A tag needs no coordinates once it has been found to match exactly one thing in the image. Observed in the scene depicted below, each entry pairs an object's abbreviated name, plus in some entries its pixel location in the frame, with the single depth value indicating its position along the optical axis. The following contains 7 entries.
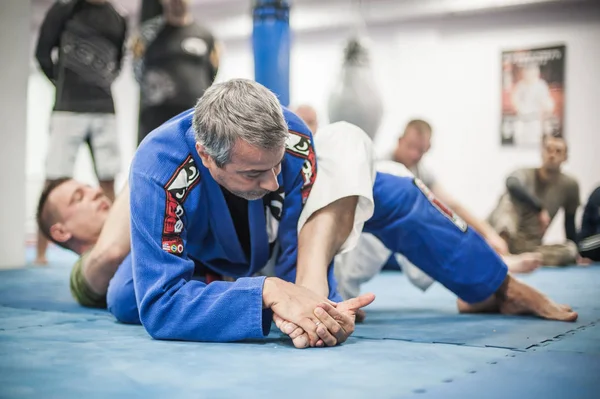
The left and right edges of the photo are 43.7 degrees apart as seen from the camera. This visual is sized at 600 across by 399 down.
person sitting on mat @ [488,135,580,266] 6.25
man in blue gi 1.84
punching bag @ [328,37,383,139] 4.39
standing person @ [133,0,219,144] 5.06
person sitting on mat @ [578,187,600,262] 4.16
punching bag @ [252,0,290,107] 3.50
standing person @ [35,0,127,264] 4.95
